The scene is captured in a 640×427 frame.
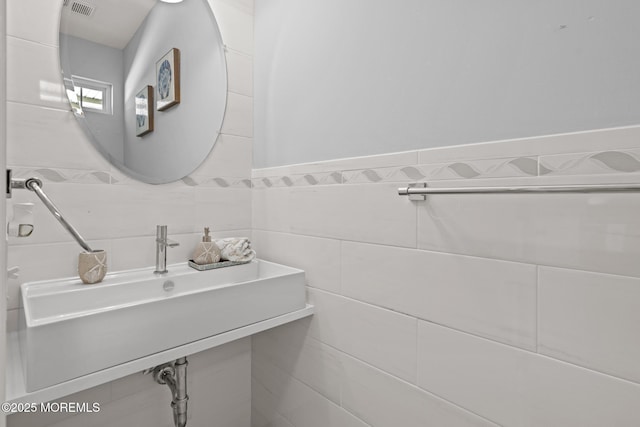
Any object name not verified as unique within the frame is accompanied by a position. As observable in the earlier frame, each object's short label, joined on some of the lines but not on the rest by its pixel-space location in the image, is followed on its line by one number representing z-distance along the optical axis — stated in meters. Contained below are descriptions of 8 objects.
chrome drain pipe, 1.23
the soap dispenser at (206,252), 1.36
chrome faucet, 1.26
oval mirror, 1.18
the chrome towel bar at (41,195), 0.87
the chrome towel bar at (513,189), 0.60
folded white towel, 1.41
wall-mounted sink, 0.77
